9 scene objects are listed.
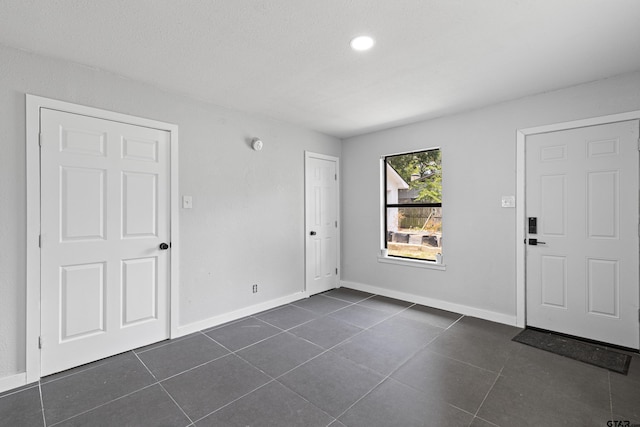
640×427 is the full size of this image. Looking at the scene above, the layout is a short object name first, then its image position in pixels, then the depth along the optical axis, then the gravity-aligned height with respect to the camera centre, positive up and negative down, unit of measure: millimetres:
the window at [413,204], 4074 +128
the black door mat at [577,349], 2471 -1240
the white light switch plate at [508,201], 3309 +135
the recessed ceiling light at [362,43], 2120 +1247
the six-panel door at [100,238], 2379 -219
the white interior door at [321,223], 4473 -160
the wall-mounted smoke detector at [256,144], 3666 +853
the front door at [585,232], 2705 -183
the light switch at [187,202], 3118 +115
